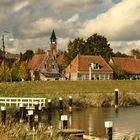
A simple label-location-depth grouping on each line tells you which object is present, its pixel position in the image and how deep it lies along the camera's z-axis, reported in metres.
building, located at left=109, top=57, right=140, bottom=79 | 95.38
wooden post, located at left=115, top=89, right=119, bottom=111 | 46.42
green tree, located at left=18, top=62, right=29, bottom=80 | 83.44
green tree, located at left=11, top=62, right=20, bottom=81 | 82.31
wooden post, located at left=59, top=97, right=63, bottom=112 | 40.22
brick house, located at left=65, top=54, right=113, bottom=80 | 89.31
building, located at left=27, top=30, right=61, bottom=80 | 91.50
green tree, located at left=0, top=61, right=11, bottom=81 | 78.71
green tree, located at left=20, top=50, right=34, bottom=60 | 112.37
